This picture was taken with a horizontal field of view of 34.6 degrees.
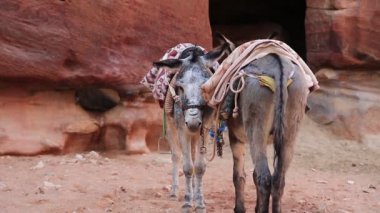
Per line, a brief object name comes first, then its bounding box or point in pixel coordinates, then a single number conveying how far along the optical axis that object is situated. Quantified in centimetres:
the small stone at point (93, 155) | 932
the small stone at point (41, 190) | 685
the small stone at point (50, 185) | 714
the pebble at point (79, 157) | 901
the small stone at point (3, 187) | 698
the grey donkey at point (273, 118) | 500
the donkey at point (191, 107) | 582
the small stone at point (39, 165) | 830
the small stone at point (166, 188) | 750
